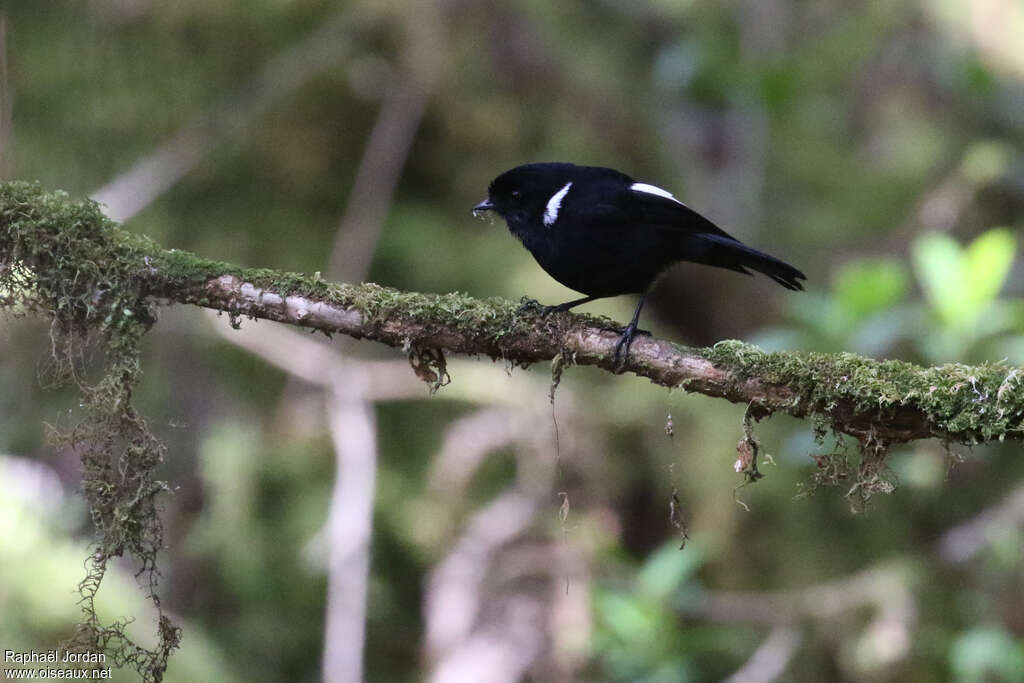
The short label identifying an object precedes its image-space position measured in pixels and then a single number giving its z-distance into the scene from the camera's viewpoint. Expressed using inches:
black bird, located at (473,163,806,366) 269.6
